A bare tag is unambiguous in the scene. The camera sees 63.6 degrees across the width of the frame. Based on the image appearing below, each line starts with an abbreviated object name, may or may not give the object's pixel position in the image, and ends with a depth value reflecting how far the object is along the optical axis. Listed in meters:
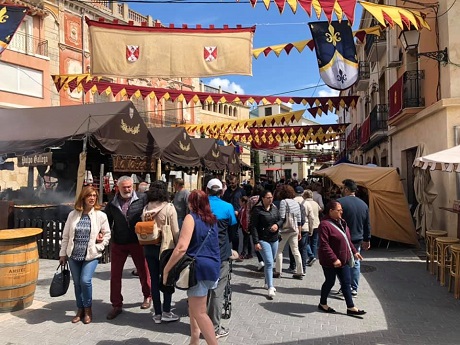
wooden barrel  4.64
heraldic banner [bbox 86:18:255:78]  6.90
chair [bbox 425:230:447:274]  6.73
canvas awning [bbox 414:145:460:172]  5.44
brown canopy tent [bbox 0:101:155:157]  7.14
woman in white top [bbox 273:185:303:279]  6.27
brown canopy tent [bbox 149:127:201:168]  9.60
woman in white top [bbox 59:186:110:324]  4.37
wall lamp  8.34
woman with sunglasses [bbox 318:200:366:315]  4.73
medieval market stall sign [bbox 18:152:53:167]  7.33
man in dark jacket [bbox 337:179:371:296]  5.54
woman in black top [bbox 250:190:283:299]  5.54
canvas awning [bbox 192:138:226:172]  12.67
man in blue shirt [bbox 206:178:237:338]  4.09
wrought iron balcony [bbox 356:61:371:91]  18.92
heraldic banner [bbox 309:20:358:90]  8.11
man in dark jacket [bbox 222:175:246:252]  9.65
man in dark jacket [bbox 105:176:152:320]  4.61
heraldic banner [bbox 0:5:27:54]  7.55
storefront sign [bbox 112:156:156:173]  8.49
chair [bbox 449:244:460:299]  5.32
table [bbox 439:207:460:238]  6.47
